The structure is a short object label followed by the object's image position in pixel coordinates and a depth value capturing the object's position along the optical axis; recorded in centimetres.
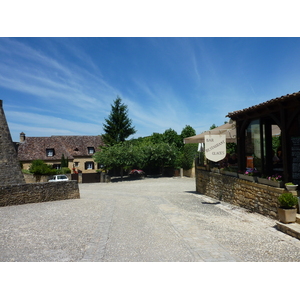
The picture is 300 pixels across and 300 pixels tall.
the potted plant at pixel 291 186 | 710
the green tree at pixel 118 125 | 3528
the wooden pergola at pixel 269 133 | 754
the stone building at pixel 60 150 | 3466
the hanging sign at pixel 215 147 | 1031
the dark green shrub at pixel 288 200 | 661
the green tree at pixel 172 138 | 3509
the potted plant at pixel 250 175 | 897
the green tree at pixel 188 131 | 4291
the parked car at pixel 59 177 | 2285
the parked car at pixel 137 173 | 2900
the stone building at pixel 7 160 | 1475
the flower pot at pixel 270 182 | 754
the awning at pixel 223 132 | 1195
